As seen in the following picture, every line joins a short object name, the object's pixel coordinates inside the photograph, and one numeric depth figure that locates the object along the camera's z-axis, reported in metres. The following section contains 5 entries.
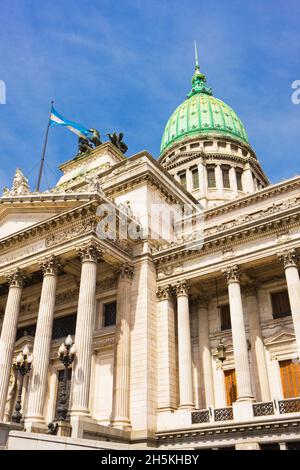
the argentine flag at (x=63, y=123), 38.75
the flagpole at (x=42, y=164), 37.23
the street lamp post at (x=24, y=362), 21.52
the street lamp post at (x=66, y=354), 19.58
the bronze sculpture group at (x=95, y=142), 41.75
